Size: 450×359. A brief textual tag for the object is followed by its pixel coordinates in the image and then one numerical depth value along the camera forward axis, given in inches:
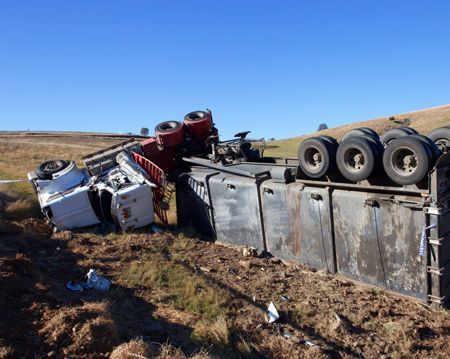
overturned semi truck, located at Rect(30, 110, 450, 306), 201.9
